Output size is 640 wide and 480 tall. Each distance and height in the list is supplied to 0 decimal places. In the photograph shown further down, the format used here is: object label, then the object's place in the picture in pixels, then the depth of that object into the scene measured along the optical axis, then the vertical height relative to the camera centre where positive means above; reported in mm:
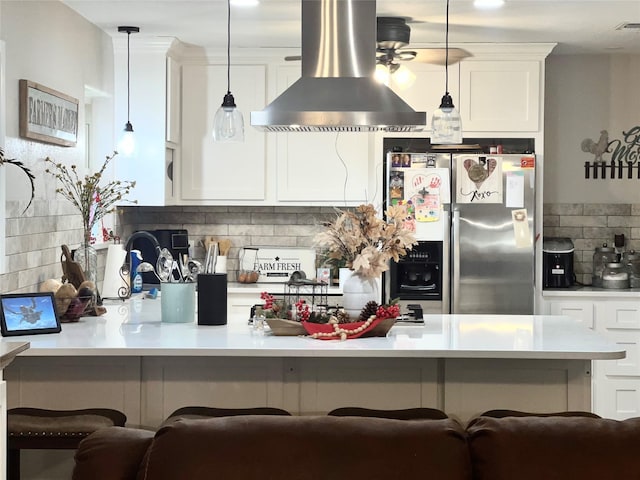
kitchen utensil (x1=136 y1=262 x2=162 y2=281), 4555 -179
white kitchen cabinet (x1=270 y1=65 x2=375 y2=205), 5707 +445
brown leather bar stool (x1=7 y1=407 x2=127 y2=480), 3061 -684
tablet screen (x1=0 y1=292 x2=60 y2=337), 3428 -325
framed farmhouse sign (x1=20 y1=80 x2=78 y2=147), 4211 +593
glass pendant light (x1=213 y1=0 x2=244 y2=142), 3949 +489
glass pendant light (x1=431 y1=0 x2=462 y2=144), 4016 +504
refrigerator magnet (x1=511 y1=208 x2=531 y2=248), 5422 +36
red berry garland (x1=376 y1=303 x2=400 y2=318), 3438 -300
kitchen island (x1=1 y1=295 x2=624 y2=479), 3330 -554
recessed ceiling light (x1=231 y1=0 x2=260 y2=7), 4539 +1186
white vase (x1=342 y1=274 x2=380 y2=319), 3545 -239
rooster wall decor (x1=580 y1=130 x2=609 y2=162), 6008 +614
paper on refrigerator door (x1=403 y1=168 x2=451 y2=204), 5453 +331
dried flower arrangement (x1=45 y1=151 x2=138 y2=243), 4613 +219
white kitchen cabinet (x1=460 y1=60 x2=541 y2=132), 5594 +856
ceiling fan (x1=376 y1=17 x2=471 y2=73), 4957 +1119
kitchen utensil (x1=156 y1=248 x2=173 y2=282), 3807 -145
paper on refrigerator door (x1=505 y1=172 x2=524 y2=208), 5434 +280
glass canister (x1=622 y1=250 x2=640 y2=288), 5785 -177
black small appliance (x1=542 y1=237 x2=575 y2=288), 5652 -185
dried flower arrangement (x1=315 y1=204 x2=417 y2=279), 3549 -17
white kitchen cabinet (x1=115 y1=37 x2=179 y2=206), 5555 +735
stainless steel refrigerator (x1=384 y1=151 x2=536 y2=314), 5414 +74
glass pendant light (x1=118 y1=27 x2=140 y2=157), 5148 +548
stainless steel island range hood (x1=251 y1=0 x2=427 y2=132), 3867 +667
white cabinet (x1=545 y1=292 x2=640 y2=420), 5484 -737
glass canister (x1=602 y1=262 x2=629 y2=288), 5621 -251
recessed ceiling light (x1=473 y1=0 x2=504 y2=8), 4500 +1188
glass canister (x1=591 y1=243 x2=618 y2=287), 5852 -142
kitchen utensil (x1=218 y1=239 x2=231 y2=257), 6078 -89
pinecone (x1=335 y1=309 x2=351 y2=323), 3489 -327
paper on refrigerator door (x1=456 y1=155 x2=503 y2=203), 5418 +344
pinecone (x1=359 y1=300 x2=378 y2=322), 3488 -302
